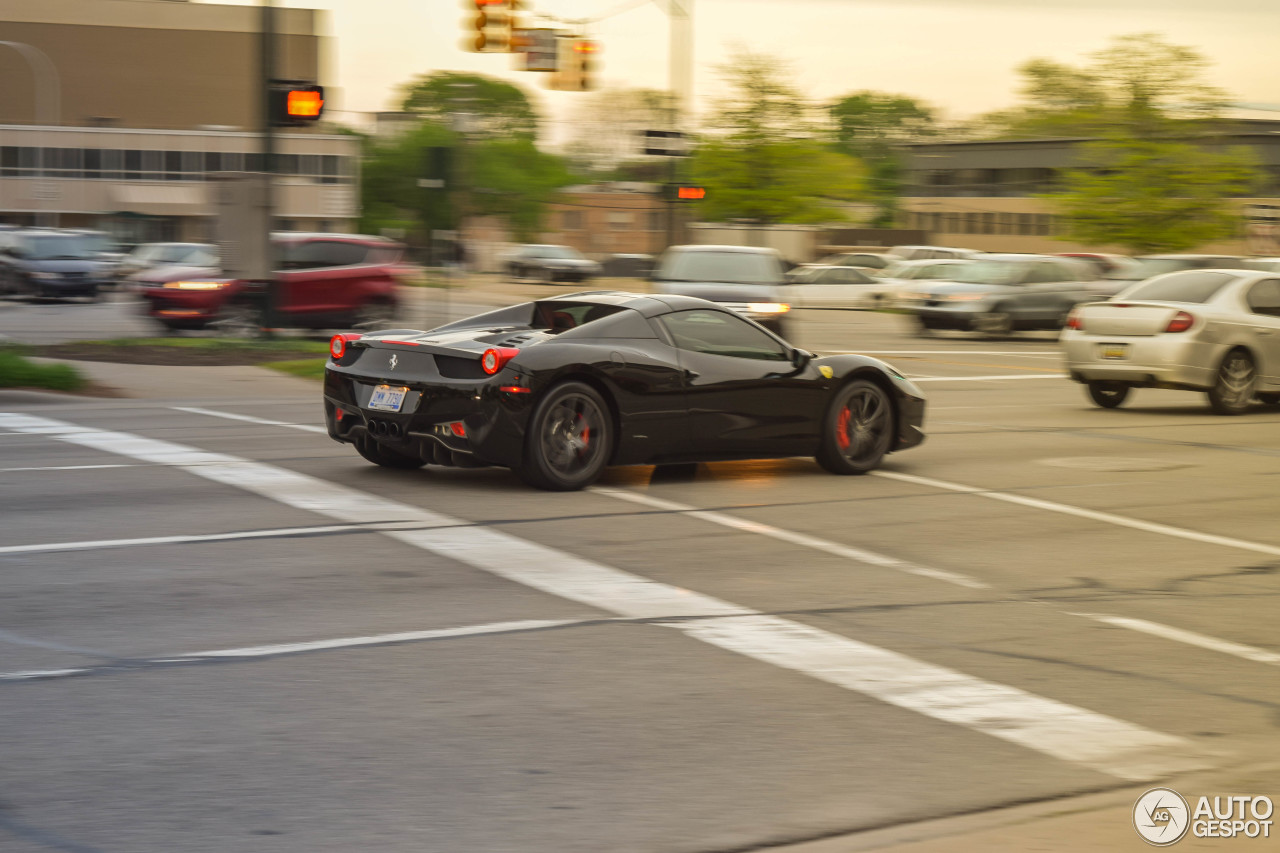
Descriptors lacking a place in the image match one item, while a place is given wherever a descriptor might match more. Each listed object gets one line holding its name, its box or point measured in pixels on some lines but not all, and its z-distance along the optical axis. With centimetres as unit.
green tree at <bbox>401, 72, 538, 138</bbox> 12388
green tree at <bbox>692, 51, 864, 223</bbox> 5491
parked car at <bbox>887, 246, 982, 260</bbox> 5453
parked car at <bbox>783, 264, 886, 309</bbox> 4369
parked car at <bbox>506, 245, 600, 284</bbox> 6325
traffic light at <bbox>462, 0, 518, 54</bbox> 2642
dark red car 2352
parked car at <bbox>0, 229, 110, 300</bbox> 3594
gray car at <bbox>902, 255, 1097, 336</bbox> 3016
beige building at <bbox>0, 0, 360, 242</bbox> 9225
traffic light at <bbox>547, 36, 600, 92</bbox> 3056
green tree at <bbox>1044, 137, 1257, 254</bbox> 4603
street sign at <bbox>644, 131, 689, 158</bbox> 3603
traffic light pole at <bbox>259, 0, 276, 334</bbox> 2130
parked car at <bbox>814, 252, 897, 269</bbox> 5197
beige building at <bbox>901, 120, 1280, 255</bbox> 9850
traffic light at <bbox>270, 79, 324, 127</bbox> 2075
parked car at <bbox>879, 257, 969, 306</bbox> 3621
